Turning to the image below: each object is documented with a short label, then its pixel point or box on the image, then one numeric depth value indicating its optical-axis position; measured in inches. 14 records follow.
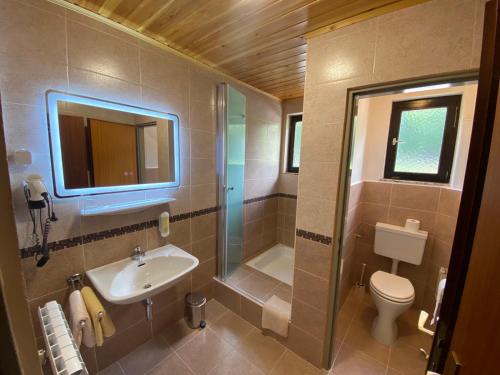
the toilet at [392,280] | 69.1
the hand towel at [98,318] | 44.8
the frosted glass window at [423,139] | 78.4
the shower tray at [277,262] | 101.4
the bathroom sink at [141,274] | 48.1
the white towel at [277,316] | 67.5
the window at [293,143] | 118.3
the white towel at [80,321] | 42.4
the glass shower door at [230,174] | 79.4
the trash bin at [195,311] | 73.2
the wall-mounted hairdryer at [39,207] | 40.9
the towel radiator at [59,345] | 27.0
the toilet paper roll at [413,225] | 80.9
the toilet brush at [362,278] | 95.7
